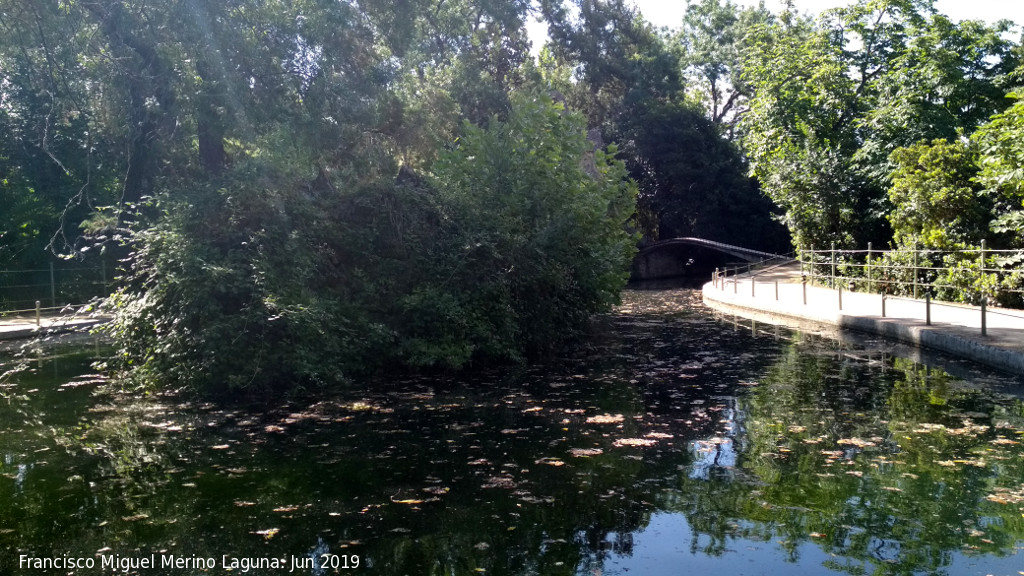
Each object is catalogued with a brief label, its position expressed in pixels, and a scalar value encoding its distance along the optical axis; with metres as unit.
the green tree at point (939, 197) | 21.52
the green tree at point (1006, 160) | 16.03
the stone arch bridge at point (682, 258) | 47.62
